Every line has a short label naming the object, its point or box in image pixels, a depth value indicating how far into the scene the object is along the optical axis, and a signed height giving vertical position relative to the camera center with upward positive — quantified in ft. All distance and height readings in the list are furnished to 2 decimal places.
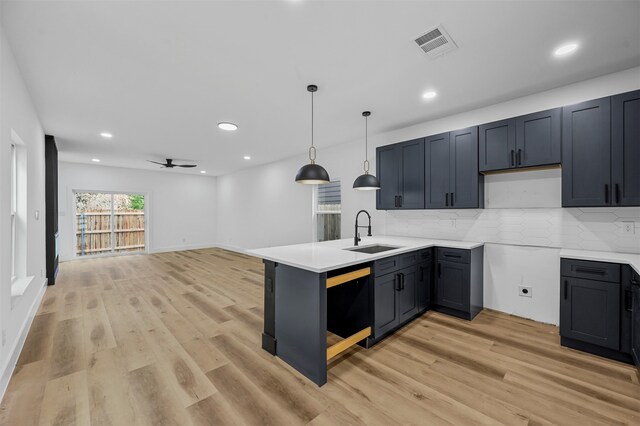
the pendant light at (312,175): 9.46 +1.33
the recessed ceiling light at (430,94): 10.51 +4.67
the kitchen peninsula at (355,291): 7.22 -2.74
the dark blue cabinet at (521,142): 9.55 +2.65
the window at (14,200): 10.30 +0.50
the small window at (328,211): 18.51 +0.05
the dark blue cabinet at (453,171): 11.43 +1.79
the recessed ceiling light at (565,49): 7.55 +4.67
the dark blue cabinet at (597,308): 7.79 -2.97
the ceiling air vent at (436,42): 7.00 +4.66
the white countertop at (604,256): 7.66 -1.42
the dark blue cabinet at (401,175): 13.05 +1.86
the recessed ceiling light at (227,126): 14.28 +4.67
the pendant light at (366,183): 11.53 +1.24
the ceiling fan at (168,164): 21.86 +4.11
